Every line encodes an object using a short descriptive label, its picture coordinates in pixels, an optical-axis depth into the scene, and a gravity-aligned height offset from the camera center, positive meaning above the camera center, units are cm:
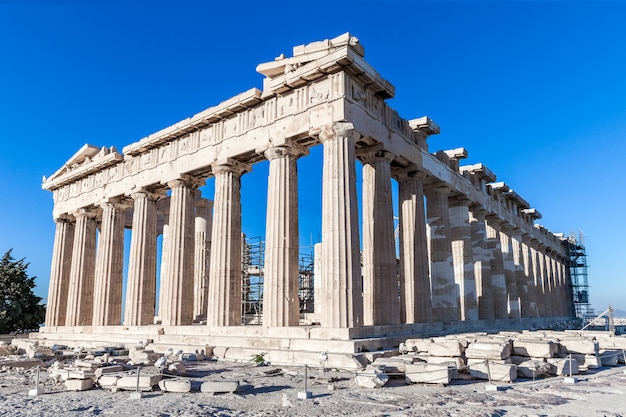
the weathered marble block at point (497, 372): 1263 -186
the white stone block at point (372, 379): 1213 -194
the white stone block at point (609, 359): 1555 -189
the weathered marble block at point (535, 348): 1402 -142
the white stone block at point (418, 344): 1546 -146
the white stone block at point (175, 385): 1158 -199
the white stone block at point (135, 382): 1174 -195
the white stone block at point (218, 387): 1136 -198
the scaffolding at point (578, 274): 6044 +275
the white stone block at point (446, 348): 1416 -143
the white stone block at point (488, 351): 1355 -143
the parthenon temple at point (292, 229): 1822 +333
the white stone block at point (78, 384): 1211 -206
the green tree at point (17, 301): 3916 -25
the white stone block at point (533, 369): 1311 -185
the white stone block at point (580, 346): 1484 -144
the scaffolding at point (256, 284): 3784 +128
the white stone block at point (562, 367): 1345 -184
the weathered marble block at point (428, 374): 1220 -184
